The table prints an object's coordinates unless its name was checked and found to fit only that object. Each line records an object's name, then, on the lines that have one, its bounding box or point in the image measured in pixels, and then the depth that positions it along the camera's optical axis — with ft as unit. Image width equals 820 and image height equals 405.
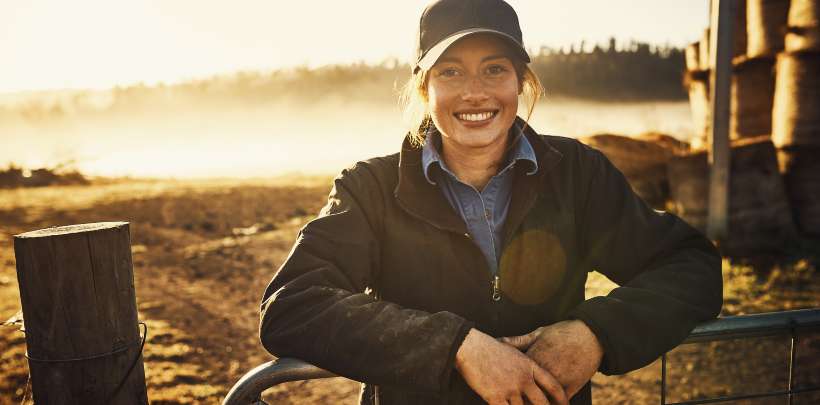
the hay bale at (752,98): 22.97
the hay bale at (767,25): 21.65
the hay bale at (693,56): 27.61
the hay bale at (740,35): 24.80
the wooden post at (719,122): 19.89
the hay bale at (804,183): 20.49
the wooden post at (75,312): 4.52
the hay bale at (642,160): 27.94
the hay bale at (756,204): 20.30
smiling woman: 4.27
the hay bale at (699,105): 27.02
